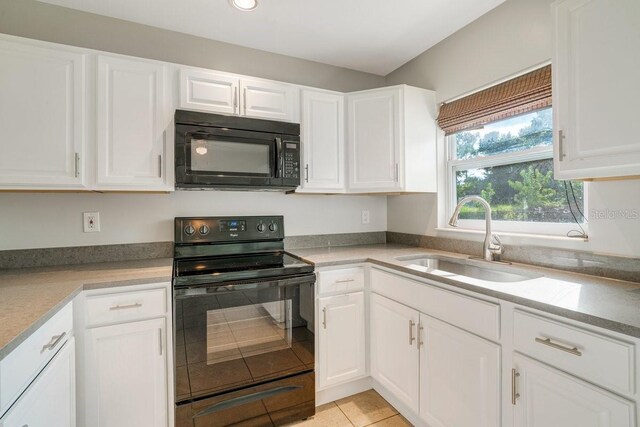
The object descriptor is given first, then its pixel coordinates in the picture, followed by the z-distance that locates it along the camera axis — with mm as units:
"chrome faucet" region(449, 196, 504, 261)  1791
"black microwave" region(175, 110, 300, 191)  1766
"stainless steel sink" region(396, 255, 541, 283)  1624
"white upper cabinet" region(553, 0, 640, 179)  1059
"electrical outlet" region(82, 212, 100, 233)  1861
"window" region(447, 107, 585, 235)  1641
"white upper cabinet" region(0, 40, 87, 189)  1474
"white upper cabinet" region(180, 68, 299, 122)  1834
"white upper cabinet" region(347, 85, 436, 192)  2146
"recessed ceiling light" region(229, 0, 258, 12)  1745
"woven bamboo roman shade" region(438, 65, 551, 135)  1611
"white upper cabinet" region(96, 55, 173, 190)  1647
